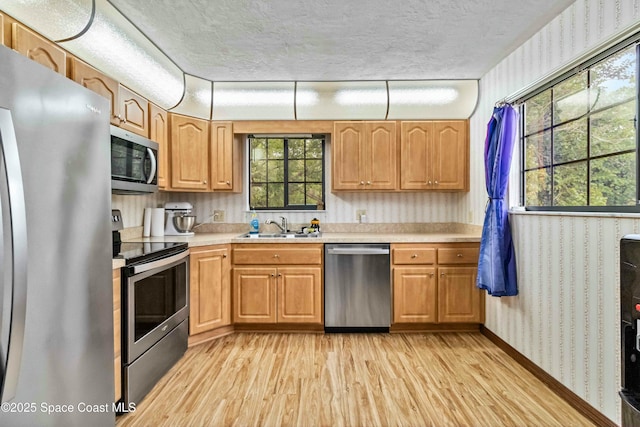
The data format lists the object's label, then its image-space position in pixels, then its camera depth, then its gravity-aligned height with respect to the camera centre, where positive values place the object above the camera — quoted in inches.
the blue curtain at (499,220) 104.0 -3.0
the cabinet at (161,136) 115.0 +25.9
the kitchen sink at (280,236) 129.8 -9.9
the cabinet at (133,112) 97.6 +29.6
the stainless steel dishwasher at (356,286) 125.5 -27.5
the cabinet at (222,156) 136.7 +21.6
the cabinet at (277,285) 125.6 -27.1
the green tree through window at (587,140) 70.7 +17.1
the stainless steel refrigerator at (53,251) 35.5 -5.0
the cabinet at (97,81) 80.1 +32.2
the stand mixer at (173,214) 132.3 -1.3
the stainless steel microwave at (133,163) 87.0 +13.3
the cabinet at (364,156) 138.3 +21.8
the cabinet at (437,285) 126.0 -27.3
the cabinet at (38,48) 63.7 +32.4
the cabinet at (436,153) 137.9 +22.9
